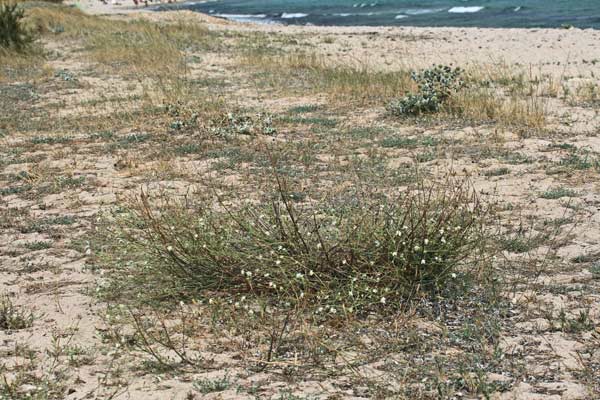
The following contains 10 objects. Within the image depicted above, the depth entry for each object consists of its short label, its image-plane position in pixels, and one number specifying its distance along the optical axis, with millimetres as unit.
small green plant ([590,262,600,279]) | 8717
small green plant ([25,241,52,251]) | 10591
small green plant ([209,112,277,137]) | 16617
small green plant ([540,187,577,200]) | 11863
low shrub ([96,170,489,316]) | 8009
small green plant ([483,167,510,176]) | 13348
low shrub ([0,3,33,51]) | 29387
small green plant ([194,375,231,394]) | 6619
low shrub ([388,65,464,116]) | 17831
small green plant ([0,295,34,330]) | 8082
